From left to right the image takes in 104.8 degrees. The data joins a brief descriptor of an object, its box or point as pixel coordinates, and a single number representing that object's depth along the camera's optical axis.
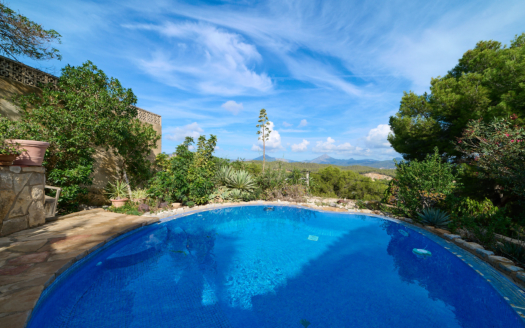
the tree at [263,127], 16.47
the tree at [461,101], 5.70
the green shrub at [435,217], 5.44
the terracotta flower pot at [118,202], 6.74
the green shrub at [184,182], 7.30
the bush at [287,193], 9.34
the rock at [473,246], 3.98
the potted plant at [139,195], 7.34
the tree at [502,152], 3.86
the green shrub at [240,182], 9.20
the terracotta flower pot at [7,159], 3.66
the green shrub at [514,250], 3.39
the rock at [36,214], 4.22
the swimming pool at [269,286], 2.48
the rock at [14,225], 3.80
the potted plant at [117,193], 6.78
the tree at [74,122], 5.23
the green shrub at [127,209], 6.17
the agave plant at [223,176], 9.39
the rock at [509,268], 3.10
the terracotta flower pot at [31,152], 3.96
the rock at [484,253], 3.66
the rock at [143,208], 6.54
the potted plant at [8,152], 3.63
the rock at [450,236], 4.60
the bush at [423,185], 5.55
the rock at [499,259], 3.36
